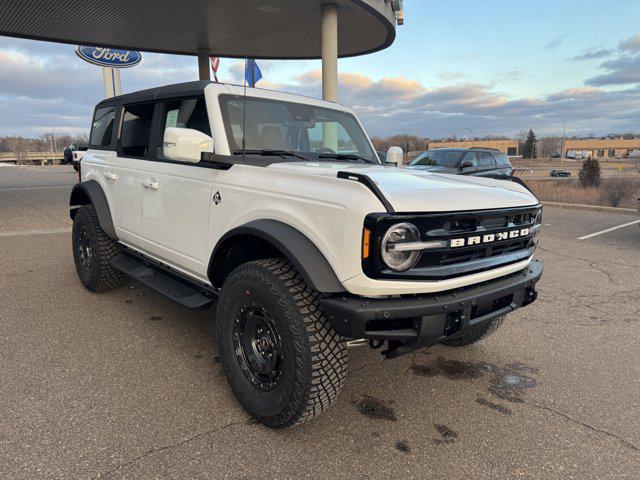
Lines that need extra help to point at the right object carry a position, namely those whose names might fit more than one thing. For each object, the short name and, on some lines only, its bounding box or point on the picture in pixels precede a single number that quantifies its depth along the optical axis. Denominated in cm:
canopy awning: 1232
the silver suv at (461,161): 1192
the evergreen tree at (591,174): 2920
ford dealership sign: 1803
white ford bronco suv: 229
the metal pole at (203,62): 1705
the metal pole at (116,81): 1942
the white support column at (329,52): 1244
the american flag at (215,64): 1879
